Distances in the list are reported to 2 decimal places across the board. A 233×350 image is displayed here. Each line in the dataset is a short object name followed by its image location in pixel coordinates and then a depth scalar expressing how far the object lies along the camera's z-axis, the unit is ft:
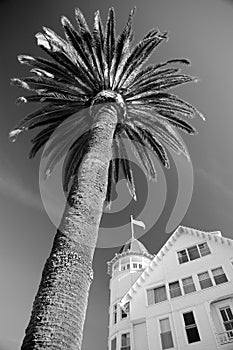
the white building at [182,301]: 59.31
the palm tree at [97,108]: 22.08
